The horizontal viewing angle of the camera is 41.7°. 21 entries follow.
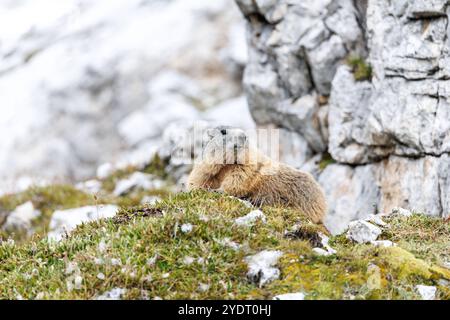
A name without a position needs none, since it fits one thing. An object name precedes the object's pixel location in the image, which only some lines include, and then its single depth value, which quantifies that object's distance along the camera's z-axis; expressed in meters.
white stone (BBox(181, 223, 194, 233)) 8.41
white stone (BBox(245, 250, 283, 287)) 7.67
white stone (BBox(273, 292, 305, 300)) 7.22
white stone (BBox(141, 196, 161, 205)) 21.04
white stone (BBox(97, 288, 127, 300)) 7.33
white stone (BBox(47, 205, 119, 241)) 18.02
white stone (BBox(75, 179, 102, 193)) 23.27
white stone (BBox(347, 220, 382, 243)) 9.19
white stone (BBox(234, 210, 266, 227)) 8.70
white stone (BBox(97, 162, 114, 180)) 24.72
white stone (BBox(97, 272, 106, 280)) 7.55
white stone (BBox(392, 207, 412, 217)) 10.74
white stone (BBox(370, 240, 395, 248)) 8.69
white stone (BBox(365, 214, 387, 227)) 9.97
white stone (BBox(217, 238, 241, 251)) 8.18
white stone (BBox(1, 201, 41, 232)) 20.19
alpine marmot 11.52
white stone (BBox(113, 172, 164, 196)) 22.20
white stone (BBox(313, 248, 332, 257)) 8.22
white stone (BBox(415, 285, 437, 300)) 7.46
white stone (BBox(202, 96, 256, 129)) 34.94
